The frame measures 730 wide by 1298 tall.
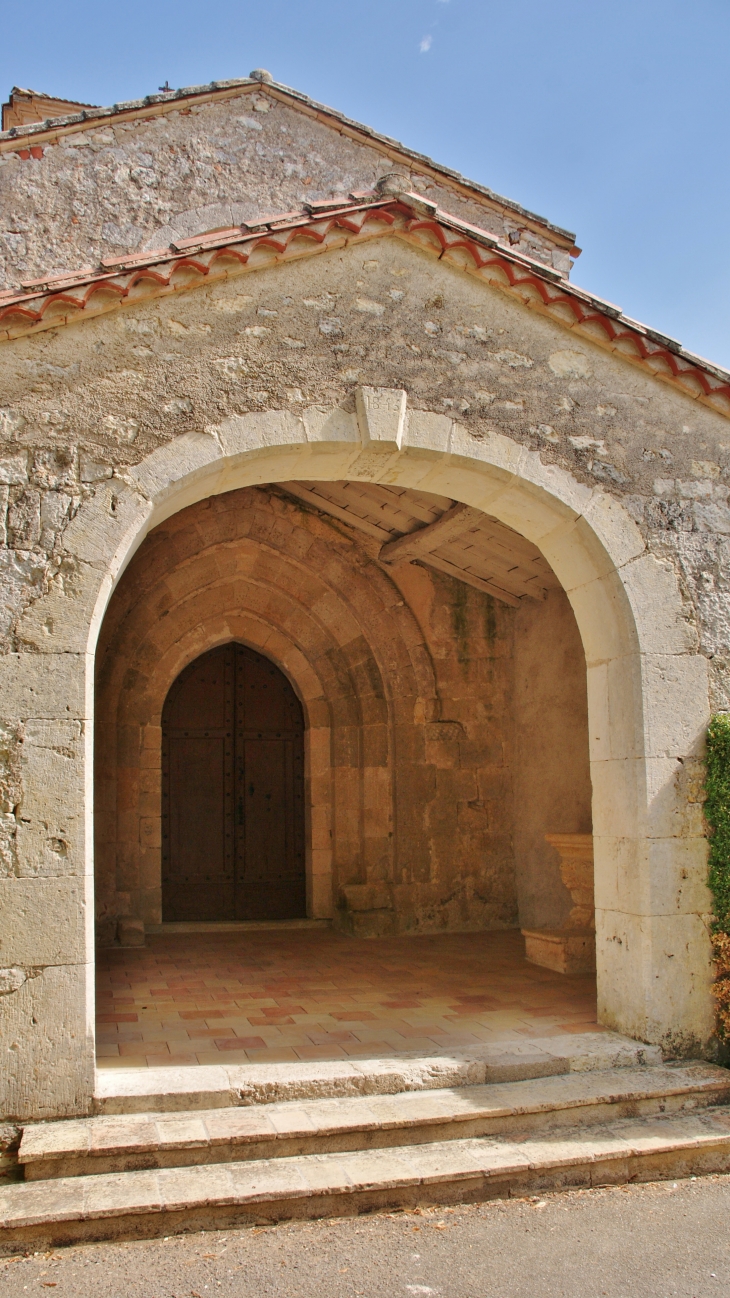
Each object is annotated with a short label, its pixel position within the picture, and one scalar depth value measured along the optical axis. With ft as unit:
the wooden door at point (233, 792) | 26.50
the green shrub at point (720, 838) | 15.55
